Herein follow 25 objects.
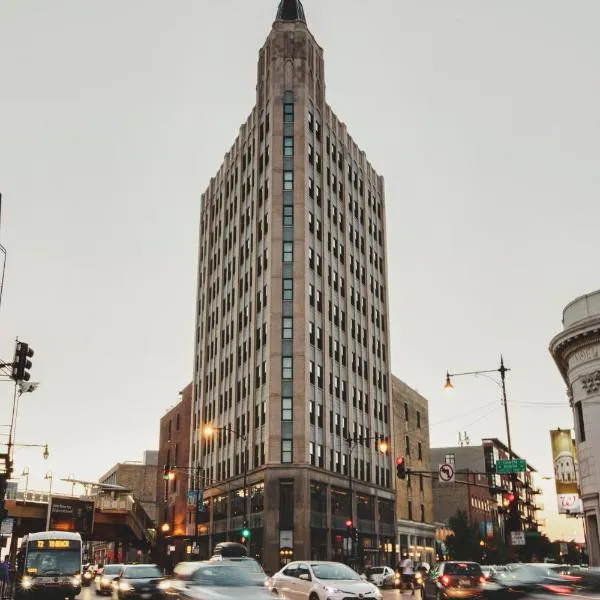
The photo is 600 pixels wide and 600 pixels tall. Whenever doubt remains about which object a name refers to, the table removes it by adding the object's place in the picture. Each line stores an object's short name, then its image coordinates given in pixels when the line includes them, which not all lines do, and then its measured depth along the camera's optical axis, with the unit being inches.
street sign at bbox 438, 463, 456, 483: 1403.8
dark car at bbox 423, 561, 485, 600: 1008.9
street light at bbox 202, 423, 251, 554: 1892.2
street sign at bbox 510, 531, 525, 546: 1284.4
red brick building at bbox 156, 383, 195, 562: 3283.0
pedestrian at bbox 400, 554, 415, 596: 1786.4
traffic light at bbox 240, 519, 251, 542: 1891.0
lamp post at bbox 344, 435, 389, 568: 1556.3
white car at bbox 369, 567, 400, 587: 1933.3
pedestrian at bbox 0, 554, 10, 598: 1391.7
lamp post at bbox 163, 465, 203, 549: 1956.2
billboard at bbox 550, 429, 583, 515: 1942.7
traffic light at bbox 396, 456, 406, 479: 1318.2
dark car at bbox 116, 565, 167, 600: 982.4
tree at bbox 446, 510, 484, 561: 3031.5
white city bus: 1262.3
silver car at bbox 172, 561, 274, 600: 590.2
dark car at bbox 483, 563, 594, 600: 570.6
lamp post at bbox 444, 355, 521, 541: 1298.0
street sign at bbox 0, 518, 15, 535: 1448.1
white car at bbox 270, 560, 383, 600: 824.9
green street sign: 1416.1
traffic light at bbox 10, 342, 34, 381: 856.3
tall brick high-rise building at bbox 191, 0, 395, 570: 2409.3
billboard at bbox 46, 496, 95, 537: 2571.4
